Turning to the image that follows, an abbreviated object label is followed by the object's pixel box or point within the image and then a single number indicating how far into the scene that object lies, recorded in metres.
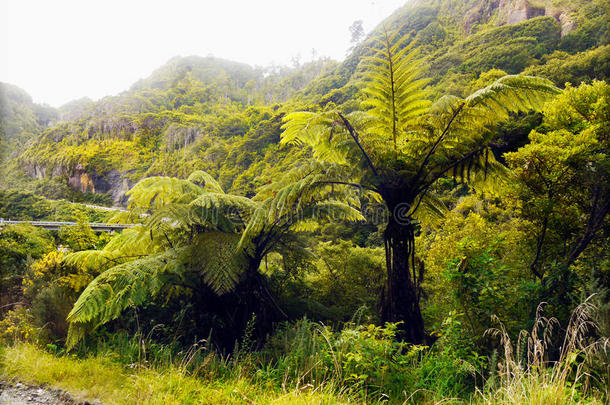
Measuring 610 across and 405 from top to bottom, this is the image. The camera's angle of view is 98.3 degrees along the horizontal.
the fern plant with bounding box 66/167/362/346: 2.82
